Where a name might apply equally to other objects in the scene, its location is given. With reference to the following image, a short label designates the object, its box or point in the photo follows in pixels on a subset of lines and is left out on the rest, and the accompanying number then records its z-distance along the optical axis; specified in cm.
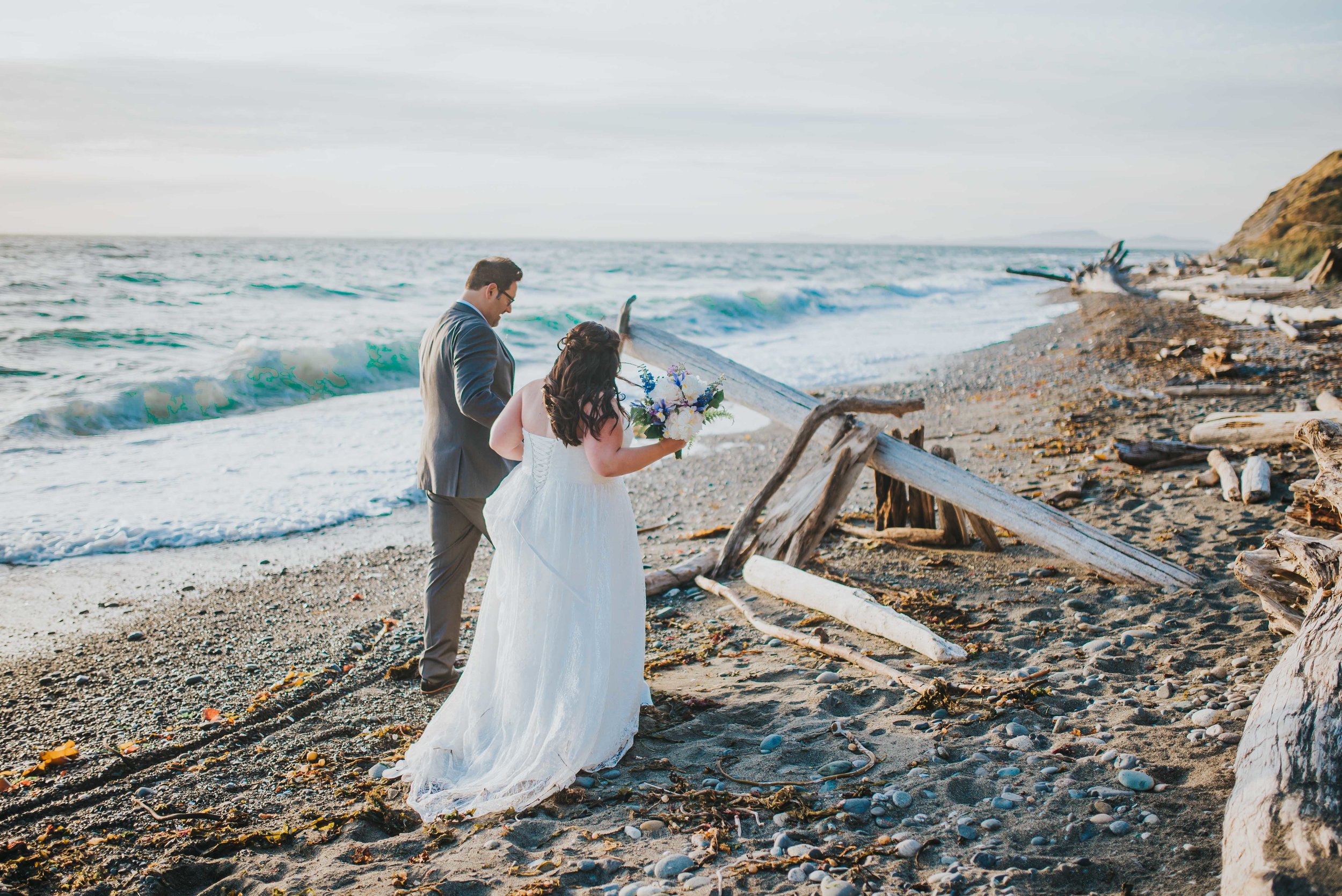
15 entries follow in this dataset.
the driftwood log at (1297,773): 226
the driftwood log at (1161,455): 767
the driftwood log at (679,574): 629
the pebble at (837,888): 274
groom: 468
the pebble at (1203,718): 368
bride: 383
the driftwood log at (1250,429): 741
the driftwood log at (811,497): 612
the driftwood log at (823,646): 438
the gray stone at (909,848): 296
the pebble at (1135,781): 324
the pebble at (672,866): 299
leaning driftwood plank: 555
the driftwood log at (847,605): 473
